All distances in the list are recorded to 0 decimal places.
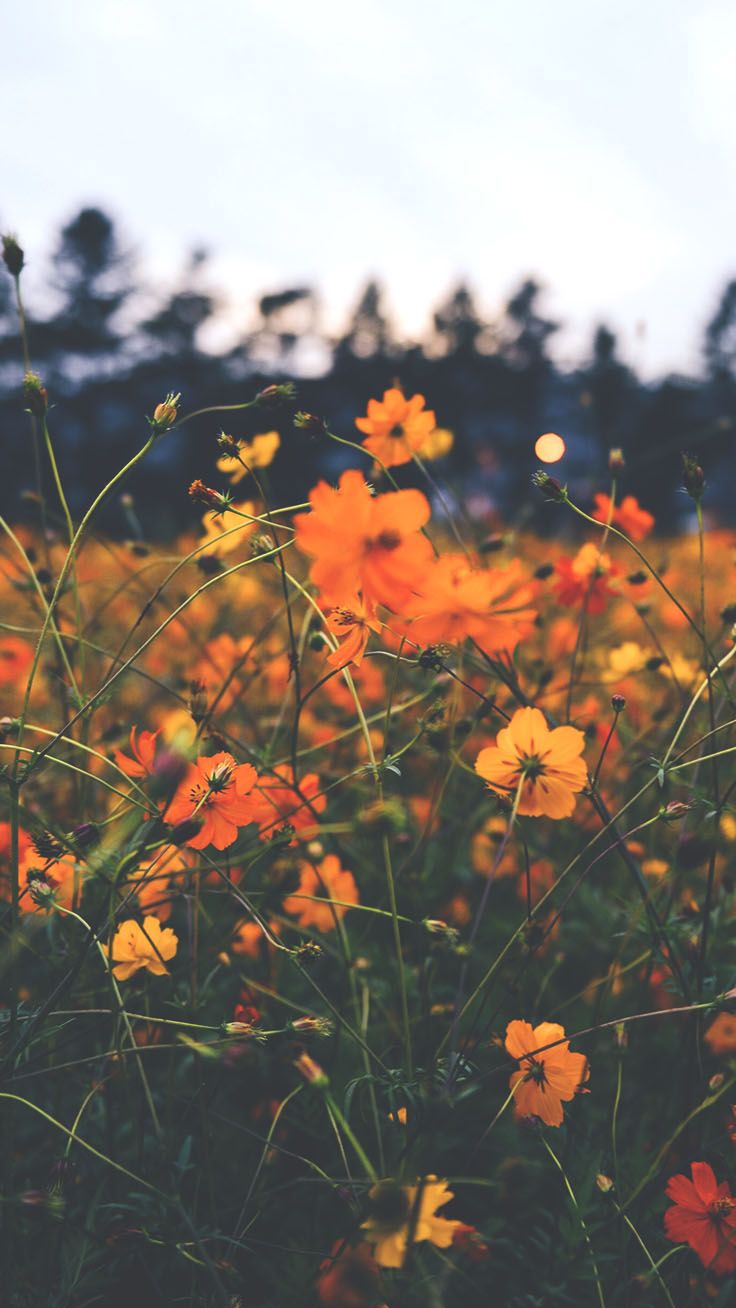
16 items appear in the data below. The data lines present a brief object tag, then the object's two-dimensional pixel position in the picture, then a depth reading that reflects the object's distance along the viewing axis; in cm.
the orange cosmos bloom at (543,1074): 60
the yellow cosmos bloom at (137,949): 65
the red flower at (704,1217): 56
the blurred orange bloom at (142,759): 66
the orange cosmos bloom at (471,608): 49
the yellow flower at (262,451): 98
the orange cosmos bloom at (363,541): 48
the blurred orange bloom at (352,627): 58
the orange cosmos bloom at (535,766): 59
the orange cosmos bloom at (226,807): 60
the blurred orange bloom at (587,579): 95
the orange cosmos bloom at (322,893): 86
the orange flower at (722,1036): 86
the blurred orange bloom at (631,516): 100
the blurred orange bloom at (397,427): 83
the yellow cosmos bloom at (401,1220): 41
